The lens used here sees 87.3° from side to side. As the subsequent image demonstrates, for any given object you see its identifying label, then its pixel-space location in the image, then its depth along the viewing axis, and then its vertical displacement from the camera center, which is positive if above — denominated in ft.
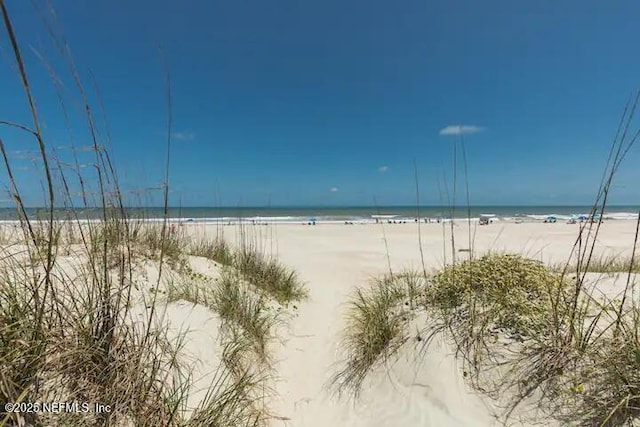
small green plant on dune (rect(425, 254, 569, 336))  9.81 -2.98
